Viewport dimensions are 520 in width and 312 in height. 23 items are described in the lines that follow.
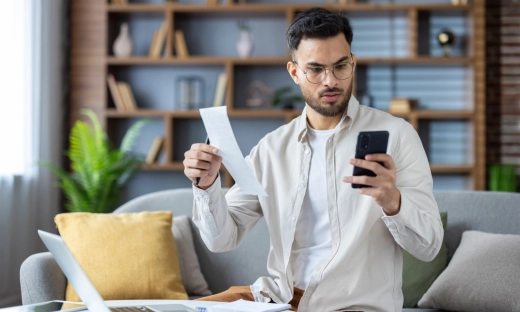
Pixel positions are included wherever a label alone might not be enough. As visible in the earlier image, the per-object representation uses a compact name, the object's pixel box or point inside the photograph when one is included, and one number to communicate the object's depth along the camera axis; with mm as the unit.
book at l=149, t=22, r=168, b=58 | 4934
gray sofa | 2633
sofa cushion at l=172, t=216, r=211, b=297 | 2699
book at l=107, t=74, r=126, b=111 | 4926
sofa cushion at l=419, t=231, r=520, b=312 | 2332
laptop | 1168
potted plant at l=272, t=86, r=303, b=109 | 4819
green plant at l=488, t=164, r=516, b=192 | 4754
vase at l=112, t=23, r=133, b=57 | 4941
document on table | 1404
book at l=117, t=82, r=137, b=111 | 4941
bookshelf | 4785
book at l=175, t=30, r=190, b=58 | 4918
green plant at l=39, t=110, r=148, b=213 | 4469
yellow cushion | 2482
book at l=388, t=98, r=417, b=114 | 4801
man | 1717
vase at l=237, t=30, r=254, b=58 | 4907
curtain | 4070
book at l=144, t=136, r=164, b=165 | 4918
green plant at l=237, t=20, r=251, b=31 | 4969
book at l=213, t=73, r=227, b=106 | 4914
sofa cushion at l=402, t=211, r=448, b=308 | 2549
